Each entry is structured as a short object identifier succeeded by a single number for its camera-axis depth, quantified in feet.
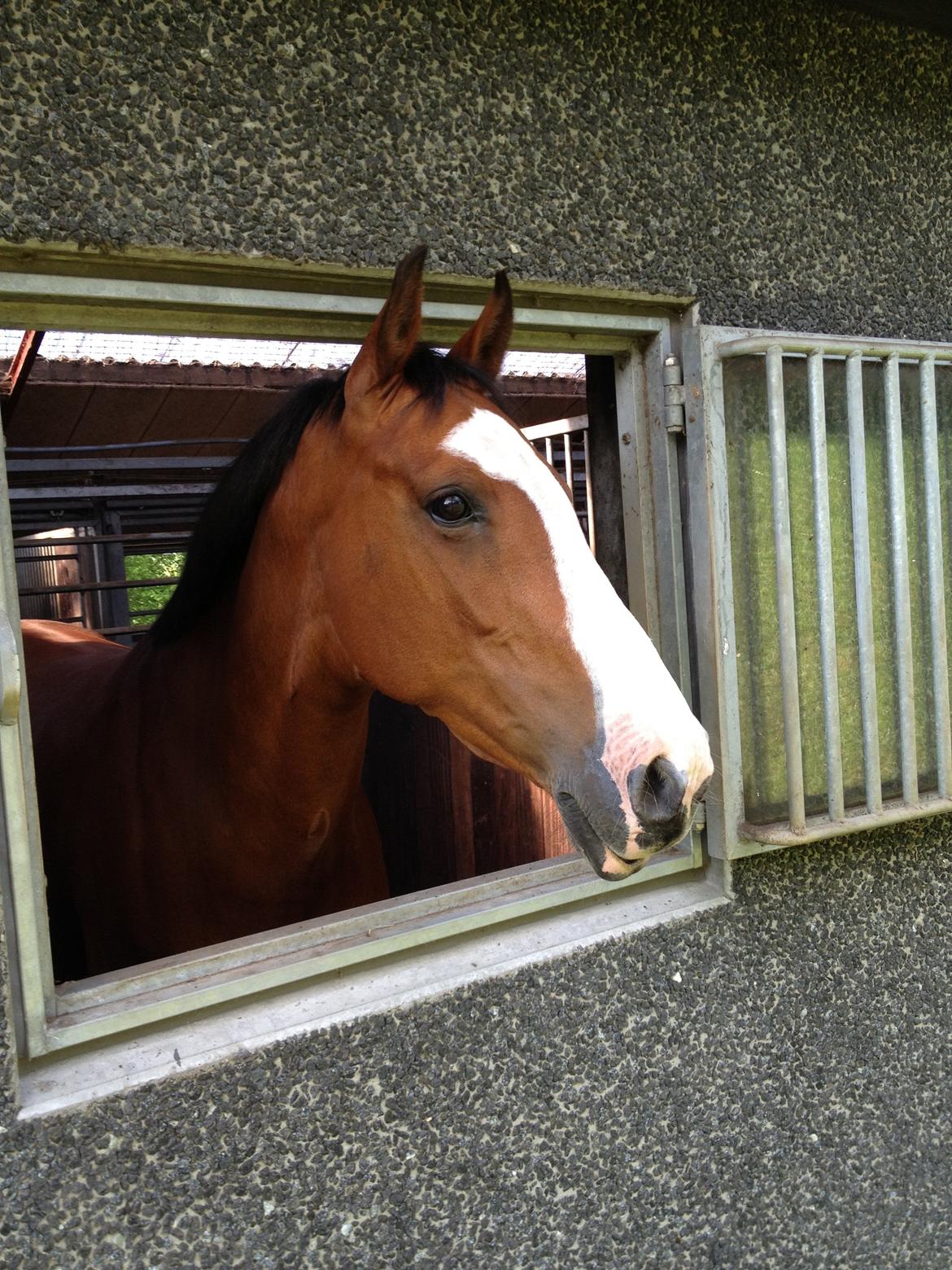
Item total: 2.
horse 4.50
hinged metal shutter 6.24
